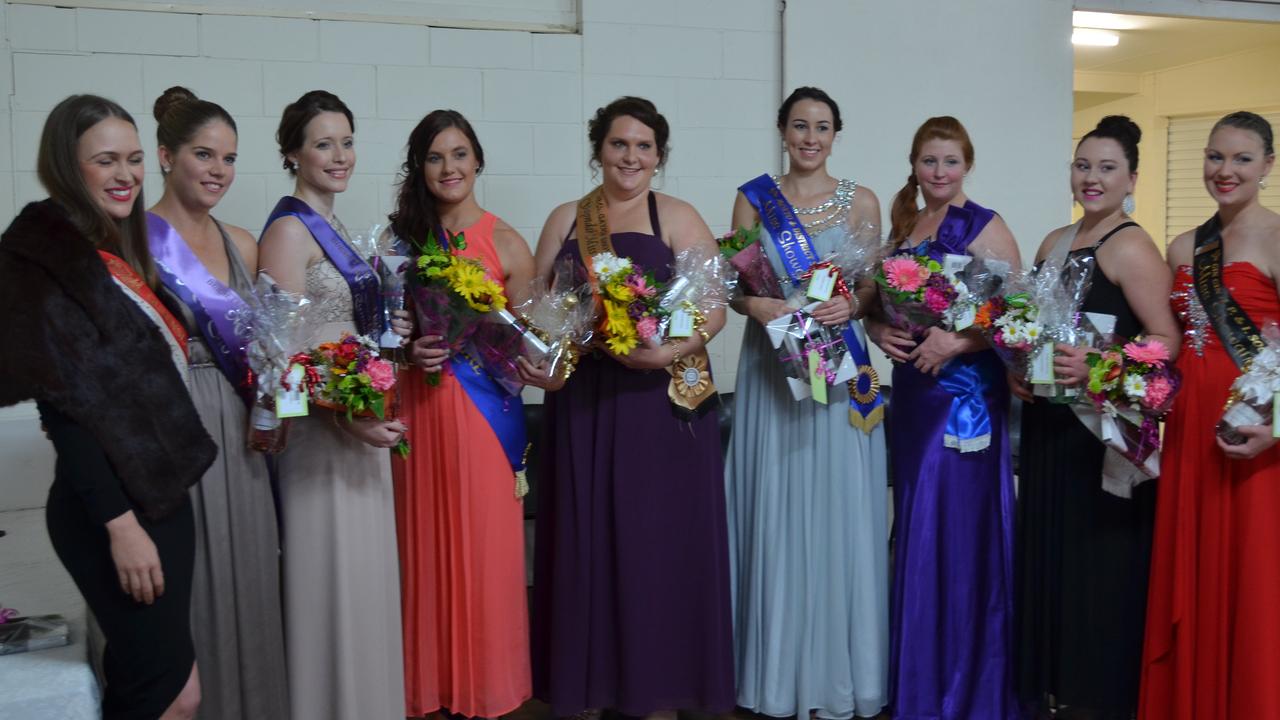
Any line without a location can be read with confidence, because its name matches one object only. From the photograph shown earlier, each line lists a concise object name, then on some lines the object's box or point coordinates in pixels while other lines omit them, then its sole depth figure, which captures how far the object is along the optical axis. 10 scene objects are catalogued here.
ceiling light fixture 7.29
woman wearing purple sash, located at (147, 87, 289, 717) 2.29
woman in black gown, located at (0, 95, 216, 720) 1.81
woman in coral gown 2.76
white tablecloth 2.13
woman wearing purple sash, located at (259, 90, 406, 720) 2.47
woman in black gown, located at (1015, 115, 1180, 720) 2.70
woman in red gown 2.46
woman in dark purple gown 2.79
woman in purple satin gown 2.87
